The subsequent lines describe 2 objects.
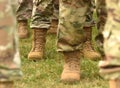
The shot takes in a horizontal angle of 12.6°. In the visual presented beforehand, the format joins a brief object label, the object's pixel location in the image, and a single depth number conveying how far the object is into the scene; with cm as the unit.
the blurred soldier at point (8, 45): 247
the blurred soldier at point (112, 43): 244
